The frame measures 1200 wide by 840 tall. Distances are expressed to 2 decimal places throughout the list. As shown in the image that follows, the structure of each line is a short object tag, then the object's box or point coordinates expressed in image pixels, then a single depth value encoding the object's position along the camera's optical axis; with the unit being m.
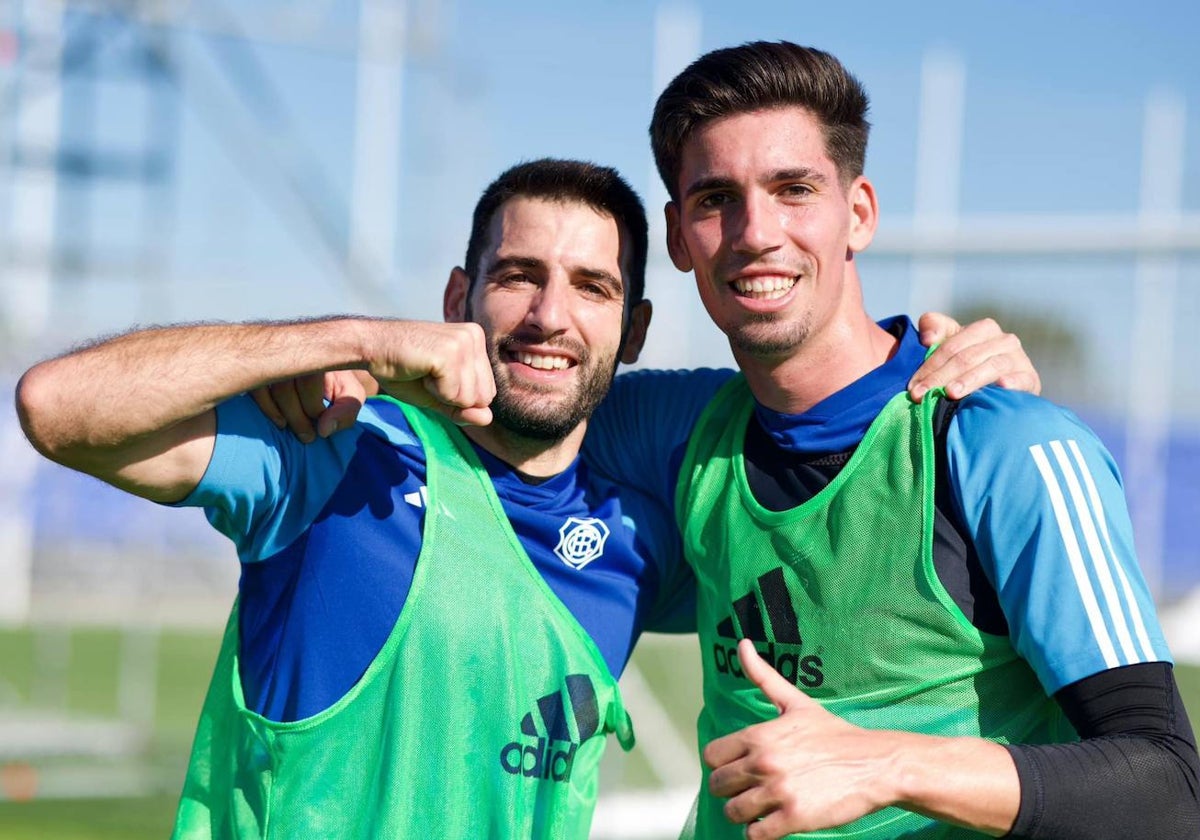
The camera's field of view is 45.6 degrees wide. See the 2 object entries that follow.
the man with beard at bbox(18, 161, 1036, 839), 2.50
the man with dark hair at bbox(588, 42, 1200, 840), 2.17
